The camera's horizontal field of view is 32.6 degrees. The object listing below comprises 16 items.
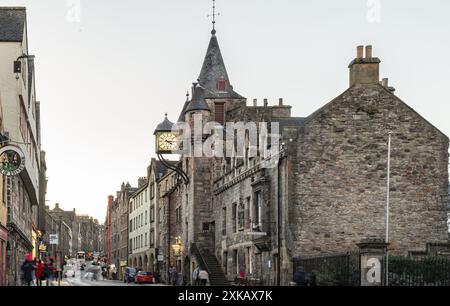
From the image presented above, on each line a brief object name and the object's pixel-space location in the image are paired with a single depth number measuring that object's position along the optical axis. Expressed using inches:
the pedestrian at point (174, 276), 2070.9
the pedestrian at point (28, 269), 1073.5
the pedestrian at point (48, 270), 1226.0
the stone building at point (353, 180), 1386.6
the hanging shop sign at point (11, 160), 1077.8
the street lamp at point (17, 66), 1486.1
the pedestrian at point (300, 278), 1004.0
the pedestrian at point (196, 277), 1616.4
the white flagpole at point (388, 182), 1348.7
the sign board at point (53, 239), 2184.4
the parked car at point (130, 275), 2642.7
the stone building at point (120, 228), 3984.0
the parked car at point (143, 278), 2411.4
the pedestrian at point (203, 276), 1461.6
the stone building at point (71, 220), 6831.2
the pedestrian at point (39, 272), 1216.5
